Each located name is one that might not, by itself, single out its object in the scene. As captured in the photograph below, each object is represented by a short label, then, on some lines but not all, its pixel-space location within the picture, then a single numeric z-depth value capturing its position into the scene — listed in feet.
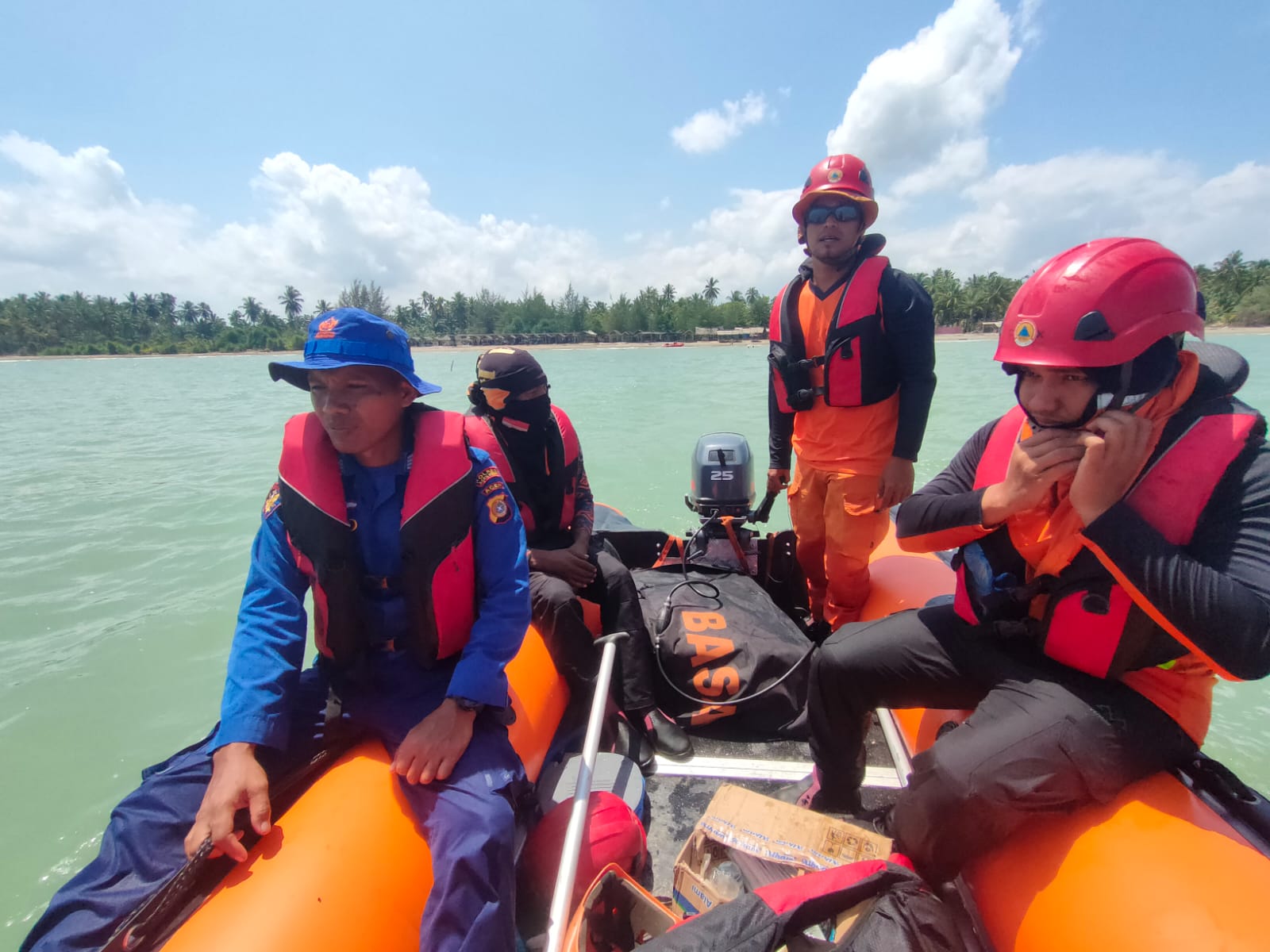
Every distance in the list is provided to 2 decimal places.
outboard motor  10.52
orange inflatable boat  3.63
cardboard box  5.19
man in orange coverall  8.59
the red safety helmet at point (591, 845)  5.41
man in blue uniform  4.46
